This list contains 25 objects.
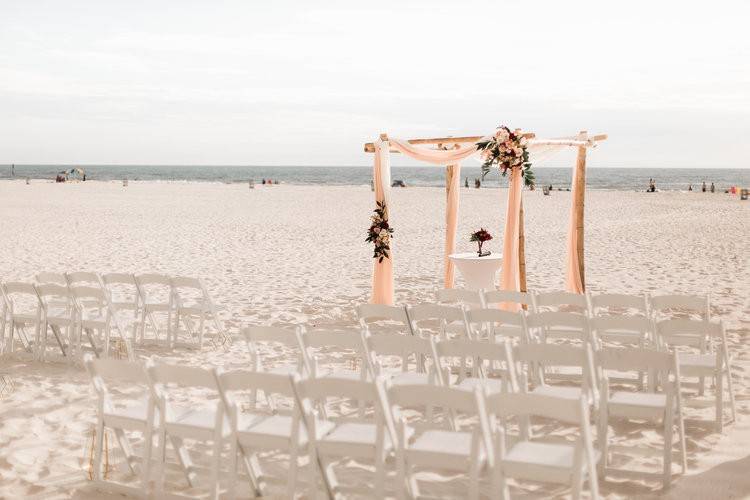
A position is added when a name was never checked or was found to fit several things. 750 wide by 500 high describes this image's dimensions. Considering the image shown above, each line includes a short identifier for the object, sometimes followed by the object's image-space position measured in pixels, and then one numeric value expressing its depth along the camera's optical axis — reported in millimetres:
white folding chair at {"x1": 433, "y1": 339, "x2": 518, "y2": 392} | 4520
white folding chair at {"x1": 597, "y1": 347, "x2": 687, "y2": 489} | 4266
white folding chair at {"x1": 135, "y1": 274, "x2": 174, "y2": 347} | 7777
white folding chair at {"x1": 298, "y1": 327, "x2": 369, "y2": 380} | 5004
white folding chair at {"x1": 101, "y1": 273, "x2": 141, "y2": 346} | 7606
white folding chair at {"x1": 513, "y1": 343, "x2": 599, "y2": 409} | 4355
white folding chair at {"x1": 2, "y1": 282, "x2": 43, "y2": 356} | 7131
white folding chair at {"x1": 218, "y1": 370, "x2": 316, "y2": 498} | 3834
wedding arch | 9281
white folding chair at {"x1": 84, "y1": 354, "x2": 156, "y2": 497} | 4129
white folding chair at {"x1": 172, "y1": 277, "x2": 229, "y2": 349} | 7707
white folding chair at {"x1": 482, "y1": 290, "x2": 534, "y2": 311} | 7063
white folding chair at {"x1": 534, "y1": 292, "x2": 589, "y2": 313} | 6805
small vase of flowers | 9889
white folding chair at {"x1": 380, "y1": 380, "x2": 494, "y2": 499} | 3547
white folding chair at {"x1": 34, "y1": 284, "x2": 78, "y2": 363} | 6875
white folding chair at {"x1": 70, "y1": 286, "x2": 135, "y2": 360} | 6805
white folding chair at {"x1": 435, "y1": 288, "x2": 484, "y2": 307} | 7461
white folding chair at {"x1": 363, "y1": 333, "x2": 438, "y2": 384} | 4773
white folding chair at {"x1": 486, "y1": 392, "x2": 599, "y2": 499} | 3354
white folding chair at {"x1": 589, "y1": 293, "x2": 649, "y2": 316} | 6633
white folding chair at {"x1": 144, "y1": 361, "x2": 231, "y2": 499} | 3961
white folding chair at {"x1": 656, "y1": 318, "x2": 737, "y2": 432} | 5238
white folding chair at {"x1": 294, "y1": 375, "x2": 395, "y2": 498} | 3730
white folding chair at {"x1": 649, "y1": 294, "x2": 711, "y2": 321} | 6379
